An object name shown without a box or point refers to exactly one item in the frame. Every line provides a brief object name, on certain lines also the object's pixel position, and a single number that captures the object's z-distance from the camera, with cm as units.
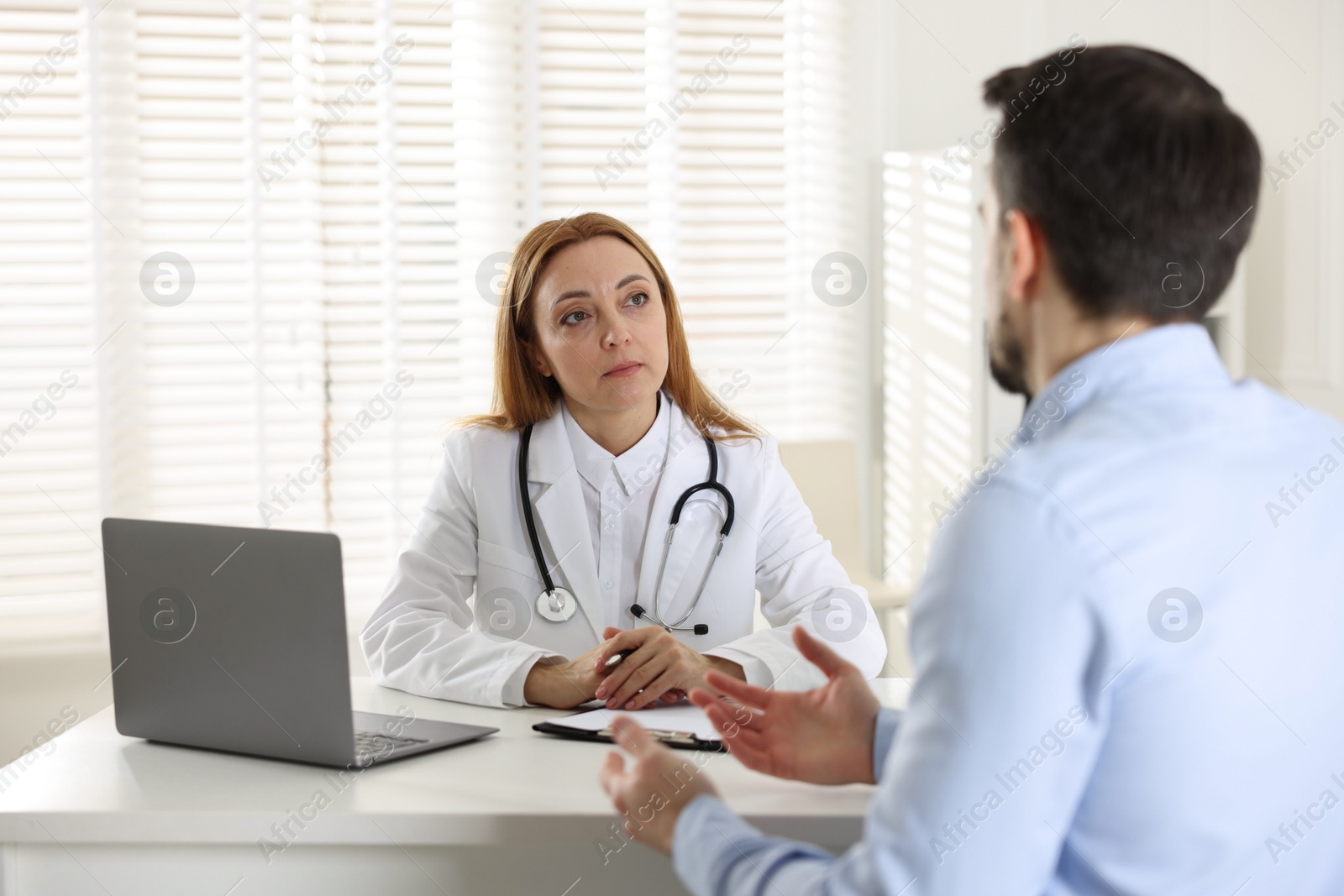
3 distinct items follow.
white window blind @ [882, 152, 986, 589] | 304
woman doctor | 188
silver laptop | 119
